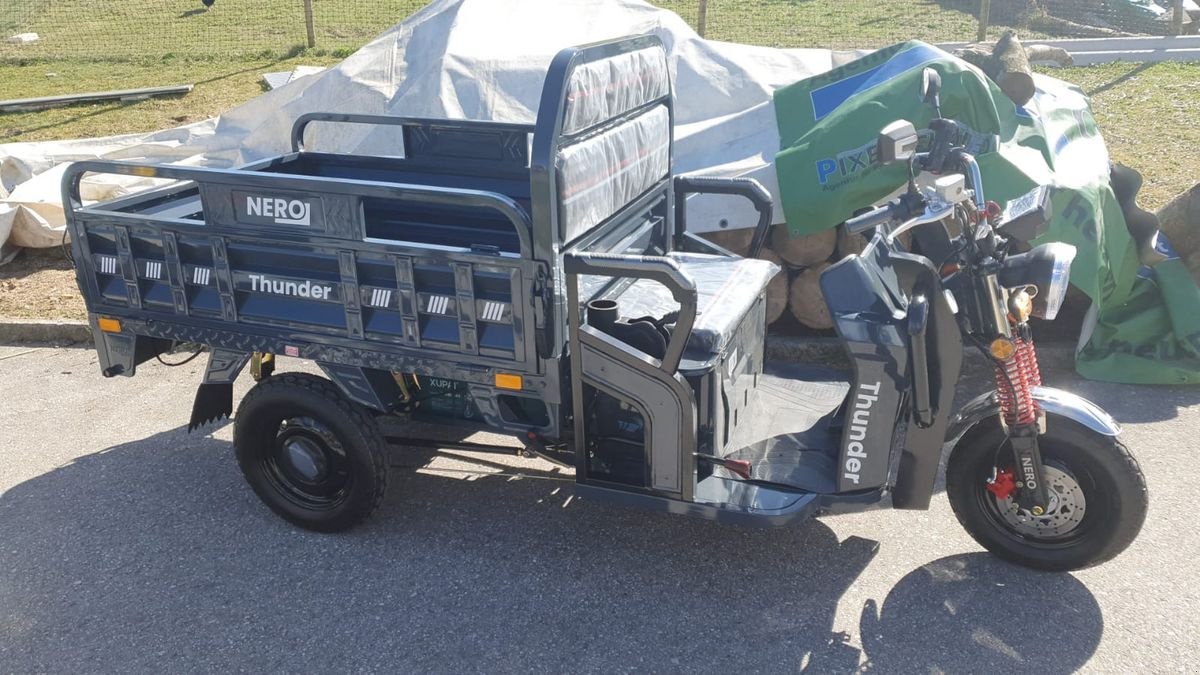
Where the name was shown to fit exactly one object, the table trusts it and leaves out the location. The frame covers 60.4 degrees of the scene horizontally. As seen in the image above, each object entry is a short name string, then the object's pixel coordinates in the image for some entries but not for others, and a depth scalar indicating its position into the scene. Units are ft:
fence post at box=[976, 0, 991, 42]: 41.11
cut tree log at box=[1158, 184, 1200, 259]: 20.44
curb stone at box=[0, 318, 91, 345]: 22.93
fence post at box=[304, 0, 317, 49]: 47.55
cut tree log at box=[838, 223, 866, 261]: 21.02
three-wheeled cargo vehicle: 12.57
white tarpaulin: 24.88
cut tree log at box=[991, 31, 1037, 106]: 21.40
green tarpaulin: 19.03
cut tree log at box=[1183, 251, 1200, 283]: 20.42
